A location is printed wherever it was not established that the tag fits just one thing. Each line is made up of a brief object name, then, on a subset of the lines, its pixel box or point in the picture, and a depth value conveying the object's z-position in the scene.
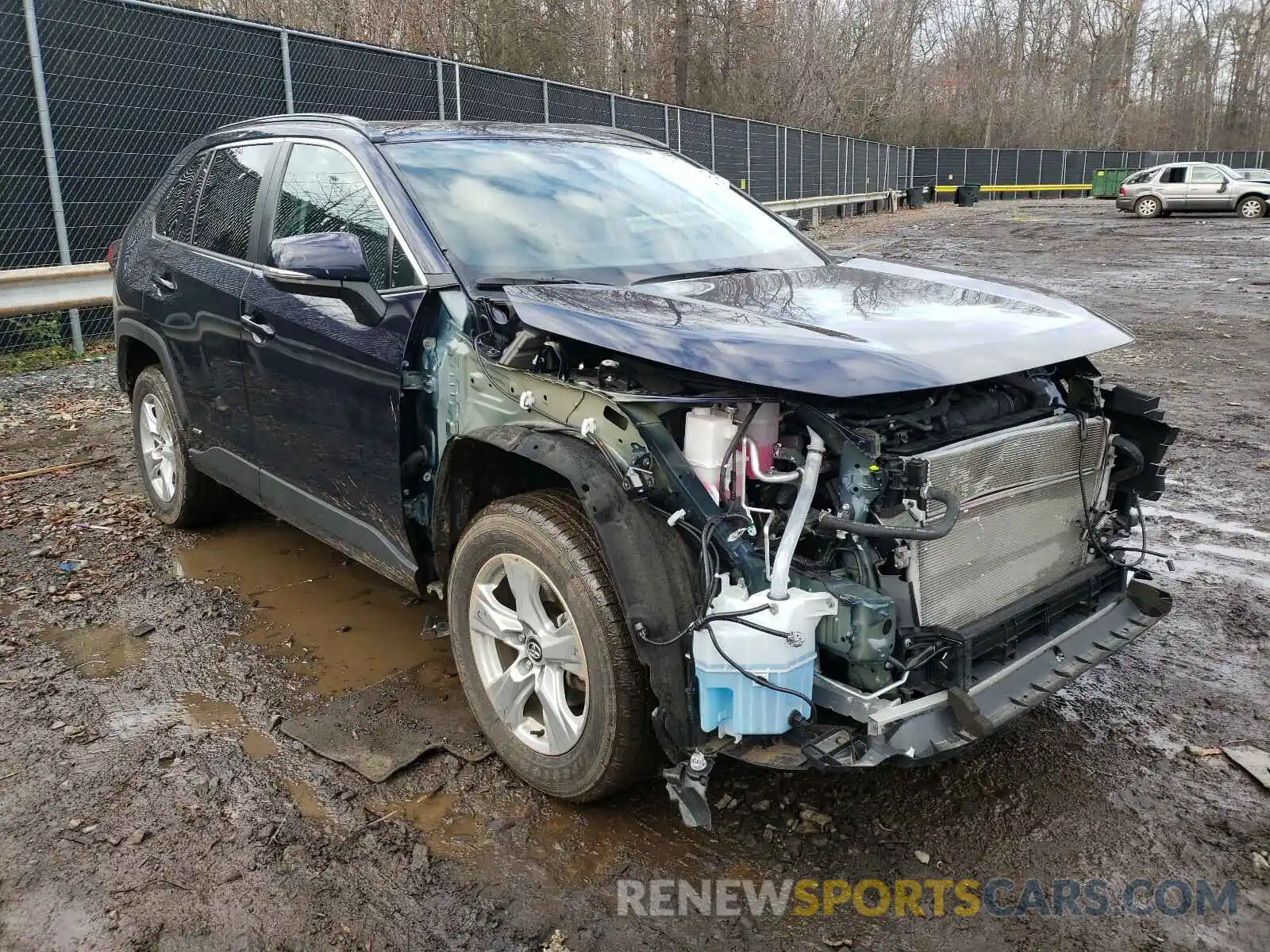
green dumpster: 46.97
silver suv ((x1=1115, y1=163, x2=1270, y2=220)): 29.64
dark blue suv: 2.49
